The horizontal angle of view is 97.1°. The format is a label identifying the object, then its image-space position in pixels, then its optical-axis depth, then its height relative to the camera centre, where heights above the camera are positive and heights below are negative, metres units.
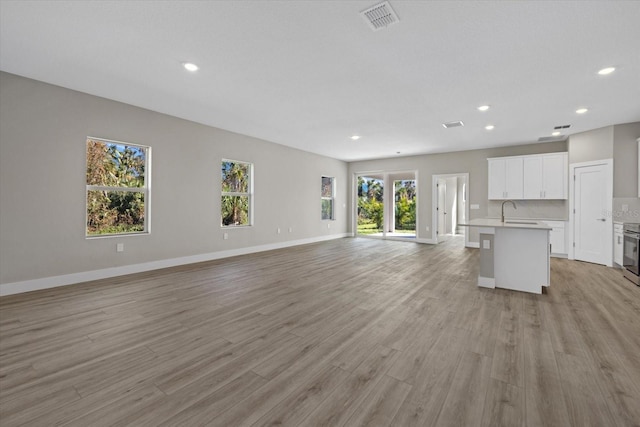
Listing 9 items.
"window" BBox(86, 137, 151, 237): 4.43 +0.39
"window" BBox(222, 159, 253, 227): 6.36 +0.43
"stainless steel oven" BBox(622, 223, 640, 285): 4.22 -0.63
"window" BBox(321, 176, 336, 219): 9.41 +0.50
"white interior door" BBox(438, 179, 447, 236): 10.65 +0.15
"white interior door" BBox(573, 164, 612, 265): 5.51 -0.06
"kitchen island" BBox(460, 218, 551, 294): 3.71 -0.60
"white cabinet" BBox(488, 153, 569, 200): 6.47 +0.86
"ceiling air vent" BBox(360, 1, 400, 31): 2.29 +1.67
